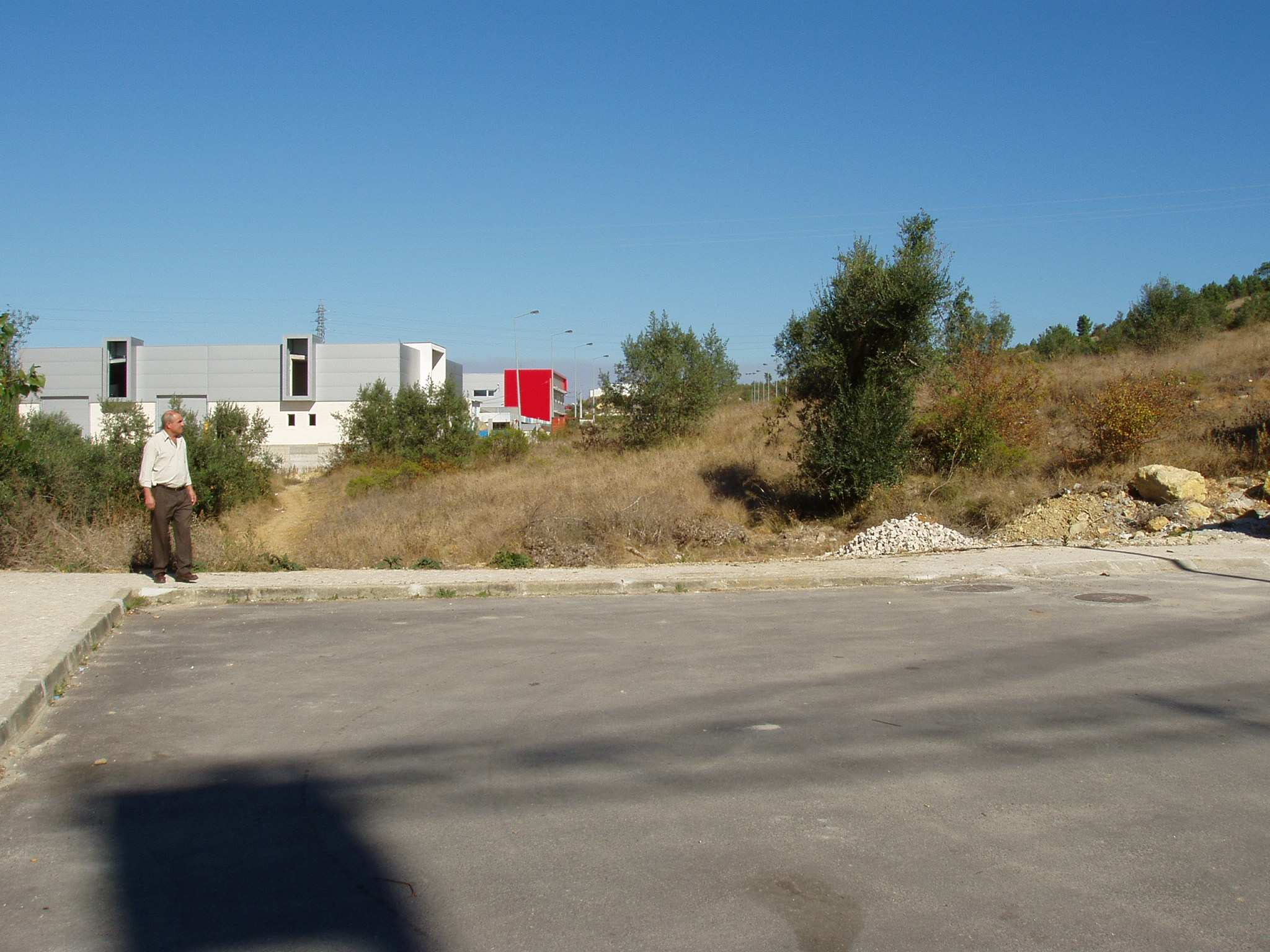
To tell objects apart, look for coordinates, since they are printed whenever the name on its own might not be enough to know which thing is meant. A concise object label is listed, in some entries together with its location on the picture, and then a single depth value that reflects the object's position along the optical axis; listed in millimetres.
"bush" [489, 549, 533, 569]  15484
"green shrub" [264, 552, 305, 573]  13734
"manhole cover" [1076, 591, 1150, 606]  10414
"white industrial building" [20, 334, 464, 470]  66562
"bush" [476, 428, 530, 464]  38250
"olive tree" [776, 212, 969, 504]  20453
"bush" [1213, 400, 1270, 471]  19656
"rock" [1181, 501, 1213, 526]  16688
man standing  11086
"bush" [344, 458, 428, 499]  32156
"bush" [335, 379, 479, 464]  38250
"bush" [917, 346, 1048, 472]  22453
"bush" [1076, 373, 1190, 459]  20469
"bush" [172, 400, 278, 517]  23641
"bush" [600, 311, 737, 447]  40062
